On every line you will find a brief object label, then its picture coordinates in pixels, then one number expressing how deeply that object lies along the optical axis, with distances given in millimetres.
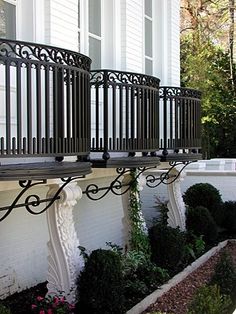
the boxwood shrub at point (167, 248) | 7676
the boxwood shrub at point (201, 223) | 9617
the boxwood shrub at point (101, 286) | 5512
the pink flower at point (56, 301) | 5276
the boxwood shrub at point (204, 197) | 10852
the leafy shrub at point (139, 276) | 6492
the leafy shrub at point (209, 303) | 5000
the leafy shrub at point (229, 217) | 11273
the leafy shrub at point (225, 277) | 6664
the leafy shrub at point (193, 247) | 8453
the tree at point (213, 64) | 18781
